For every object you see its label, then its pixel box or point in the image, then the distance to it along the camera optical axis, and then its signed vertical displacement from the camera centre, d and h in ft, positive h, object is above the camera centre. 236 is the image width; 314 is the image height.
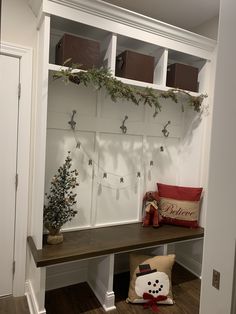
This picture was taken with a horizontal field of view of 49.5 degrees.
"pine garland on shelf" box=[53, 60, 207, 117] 6.36 +1.55
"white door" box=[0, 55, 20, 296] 6.90 -0.66
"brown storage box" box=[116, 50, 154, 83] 7.25 +2.24
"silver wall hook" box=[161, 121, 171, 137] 9.05 +0.49
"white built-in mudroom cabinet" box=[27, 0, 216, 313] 6.50 +0.24
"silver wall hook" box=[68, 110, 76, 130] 7.52 +0.53
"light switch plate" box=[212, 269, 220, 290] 3.19 -1.65
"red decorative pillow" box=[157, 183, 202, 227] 8.59 -2.00
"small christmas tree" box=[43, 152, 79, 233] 6.77 -1.65
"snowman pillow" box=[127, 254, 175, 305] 7.21 -3.87
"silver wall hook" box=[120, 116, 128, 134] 8.35 +0.51
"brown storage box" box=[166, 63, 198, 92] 8.20 +2.26
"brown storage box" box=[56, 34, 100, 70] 6.42 +2.31
